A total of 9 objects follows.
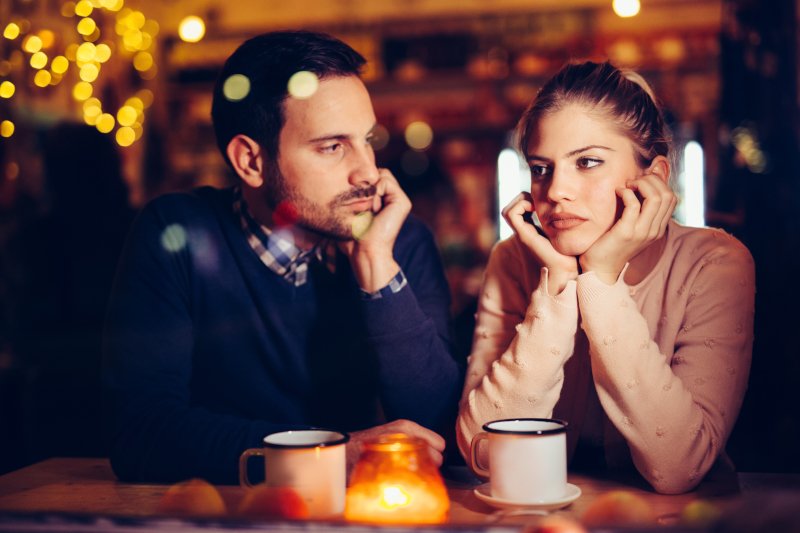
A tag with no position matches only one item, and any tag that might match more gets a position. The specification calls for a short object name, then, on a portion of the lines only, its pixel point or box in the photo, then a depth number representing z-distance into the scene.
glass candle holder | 0.95
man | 1.47
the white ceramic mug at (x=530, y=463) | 1.00
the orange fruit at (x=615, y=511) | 0.88
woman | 1.22
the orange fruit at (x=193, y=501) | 1.04
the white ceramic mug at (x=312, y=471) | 0.98
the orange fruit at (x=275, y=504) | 0.90
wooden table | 1.05
